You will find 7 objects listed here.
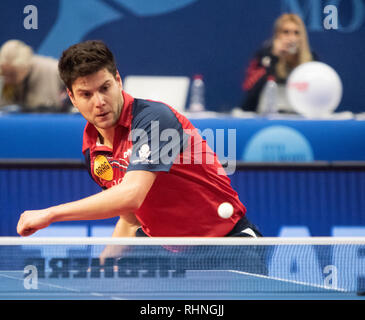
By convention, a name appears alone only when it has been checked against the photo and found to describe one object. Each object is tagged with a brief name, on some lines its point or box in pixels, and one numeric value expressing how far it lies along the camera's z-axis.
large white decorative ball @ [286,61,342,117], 8.48
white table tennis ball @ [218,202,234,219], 4.77
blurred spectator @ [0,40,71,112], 9.91
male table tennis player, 3.83
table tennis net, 3.47
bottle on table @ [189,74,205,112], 9.50
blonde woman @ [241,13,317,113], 9.66
